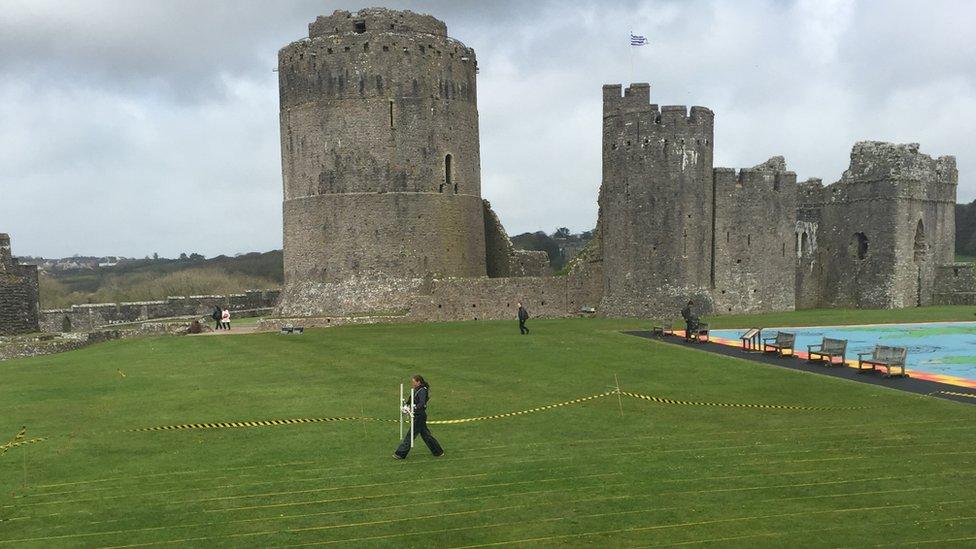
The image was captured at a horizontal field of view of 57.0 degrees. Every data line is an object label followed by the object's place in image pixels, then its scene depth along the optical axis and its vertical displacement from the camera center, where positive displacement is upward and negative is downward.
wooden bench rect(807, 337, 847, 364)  23.89 -2.40
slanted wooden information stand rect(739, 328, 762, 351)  27.84 -2.37
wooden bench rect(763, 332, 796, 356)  25.95 -2.37
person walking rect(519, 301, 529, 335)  32.82 -1.91
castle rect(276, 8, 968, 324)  41.34 +2.79
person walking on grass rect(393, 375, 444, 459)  14.53 -2.49
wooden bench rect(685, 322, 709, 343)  30.45 -2.41
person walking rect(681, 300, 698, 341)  30.77 -2.05
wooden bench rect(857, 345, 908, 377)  21.66 -2.39
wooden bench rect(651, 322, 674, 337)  32.31 -2.38
